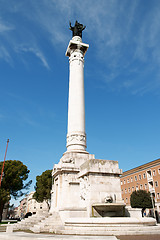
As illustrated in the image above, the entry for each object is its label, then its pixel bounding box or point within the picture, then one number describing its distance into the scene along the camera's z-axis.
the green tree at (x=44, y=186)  39.59
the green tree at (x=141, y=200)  41.97
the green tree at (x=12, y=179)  29.97
